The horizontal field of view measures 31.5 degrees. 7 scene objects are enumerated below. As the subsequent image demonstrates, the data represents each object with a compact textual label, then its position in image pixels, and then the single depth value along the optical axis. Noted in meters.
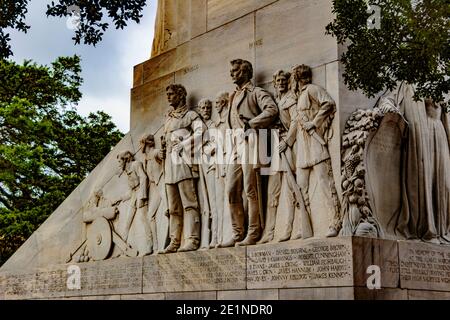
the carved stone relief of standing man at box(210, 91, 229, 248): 13.24
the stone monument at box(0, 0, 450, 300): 11.32
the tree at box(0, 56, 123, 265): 25.61
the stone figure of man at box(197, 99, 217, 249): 13.45
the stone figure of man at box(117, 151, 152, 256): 14.83
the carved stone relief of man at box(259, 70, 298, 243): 12.17
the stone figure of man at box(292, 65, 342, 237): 11.59
